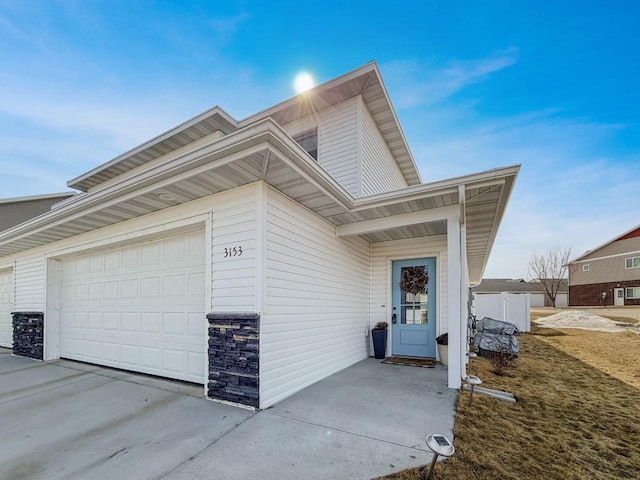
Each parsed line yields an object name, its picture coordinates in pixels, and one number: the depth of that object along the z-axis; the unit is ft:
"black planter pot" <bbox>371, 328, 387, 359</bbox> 22.24
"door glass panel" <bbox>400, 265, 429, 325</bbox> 21.86
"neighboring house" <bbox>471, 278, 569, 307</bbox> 115.24
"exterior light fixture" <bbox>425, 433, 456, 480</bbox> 6.53
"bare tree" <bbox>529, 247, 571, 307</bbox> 106.22
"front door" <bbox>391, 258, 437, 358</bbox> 21.63
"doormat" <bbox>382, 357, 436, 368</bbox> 19.62
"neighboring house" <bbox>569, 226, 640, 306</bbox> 79.25
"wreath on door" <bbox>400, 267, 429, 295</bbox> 21.93
